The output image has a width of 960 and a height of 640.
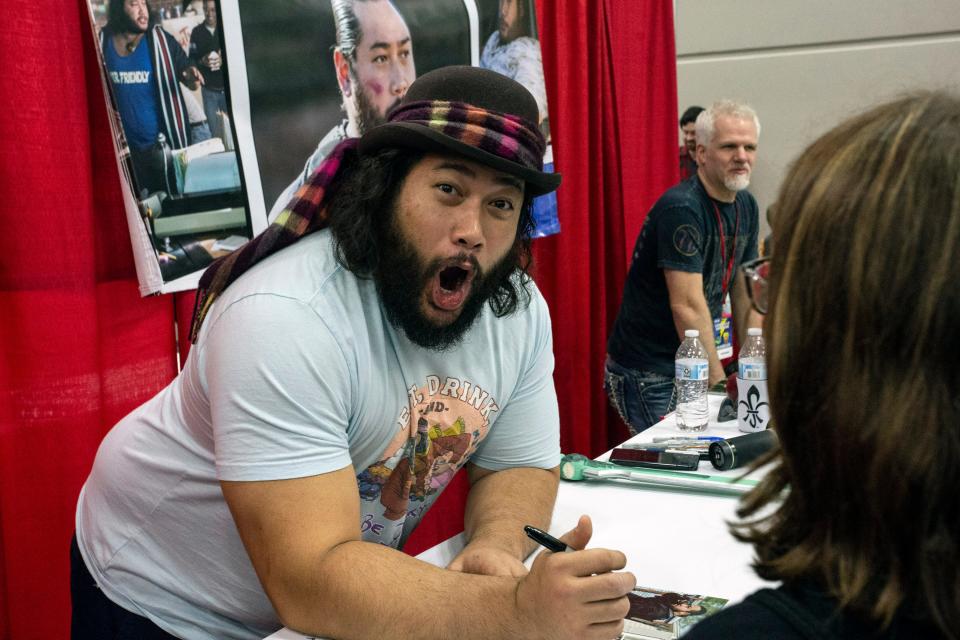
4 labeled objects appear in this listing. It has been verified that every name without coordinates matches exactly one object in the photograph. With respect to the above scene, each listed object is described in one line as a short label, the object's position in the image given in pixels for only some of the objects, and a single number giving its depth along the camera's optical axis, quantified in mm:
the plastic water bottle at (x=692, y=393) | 2072
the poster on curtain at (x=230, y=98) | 1898
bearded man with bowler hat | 1097
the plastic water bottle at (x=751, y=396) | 1972
